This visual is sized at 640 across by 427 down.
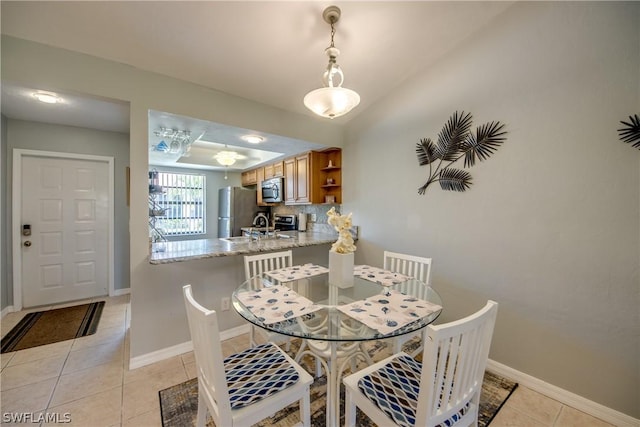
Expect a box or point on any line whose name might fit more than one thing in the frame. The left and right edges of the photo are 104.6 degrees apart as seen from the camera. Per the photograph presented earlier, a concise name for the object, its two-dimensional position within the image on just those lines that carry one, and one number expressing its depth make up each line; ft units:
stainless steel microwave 14.10
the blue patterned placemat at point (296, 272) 6.46
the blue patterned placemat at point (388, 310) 4.19
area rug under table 5.07
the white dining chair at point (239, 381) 3.25
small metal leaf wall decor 4.93
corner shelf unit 11.92
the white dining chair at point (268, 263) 5.98
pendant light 5.10
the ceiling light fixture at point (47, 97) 7.37
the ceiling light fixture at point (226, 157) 13.85
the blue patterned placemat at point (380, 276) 6.30
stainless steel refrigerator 16.80
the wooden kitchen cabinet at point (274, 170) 14.45
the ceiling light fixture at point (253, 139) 9.66
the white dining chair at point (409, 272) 5.78
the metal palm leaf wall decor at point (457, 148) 6.91
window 18.45
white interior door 10.14
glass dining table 4.06
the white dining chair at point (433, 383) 2.96
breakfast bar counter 7.07
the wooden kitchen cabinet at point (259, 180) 16.72
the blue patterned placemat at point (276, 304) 4.41
